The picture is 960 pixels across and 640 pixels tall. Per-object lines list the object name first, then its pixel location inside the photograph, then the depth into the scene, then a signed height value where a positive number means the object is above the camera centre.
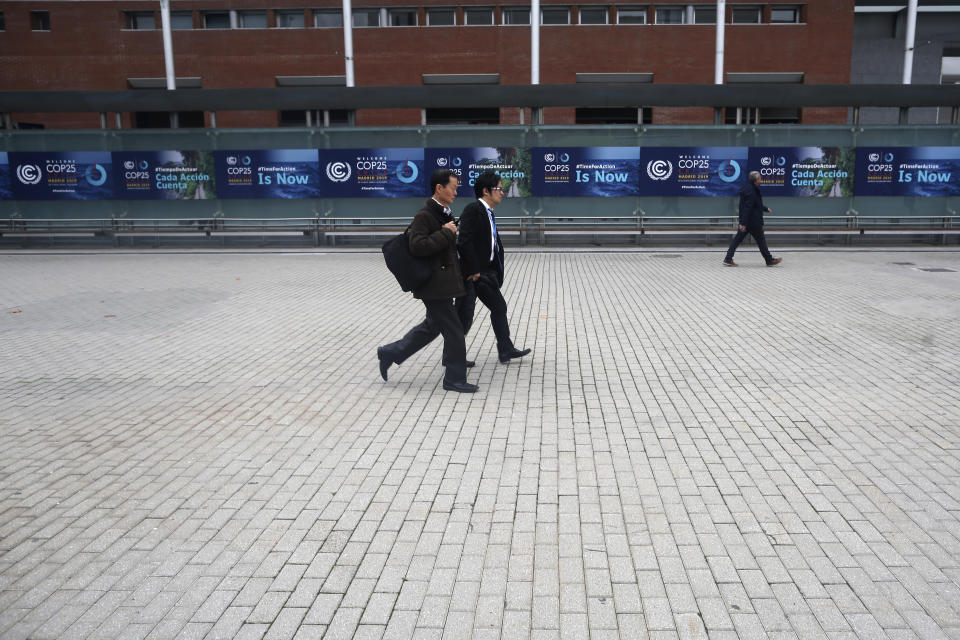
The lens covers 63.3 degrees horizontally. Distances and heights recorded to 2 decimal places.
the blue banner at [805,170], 17.86 +0.49
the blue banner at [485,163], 18.09 +0.70
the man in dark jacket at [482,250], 6.67 -0.49
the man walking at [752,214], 14.07 -0.41
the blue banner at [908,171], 17.81 +0.44
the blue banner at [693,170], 17.94 +0.50
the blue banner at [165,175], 18.47 +0.47
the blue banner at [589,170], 18.02 +0.51
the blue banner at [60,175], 18.48 +0.49
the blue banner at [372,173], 18.14 +0.48
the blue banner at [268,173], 18.33 +0.49
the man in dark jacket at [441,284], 5.98 -0.71
